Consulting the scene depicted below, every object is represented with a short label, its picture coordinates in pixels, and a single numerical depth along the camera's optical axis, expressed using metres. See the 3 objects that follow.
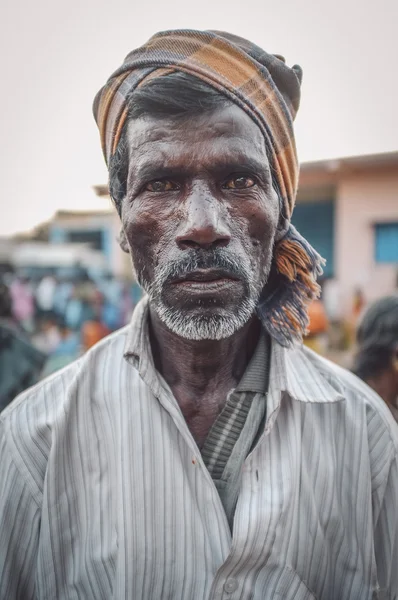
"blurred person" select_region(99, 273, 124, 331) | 9.61
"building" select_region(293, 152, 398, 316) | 8.64
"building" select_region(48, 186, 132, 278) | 14.52
